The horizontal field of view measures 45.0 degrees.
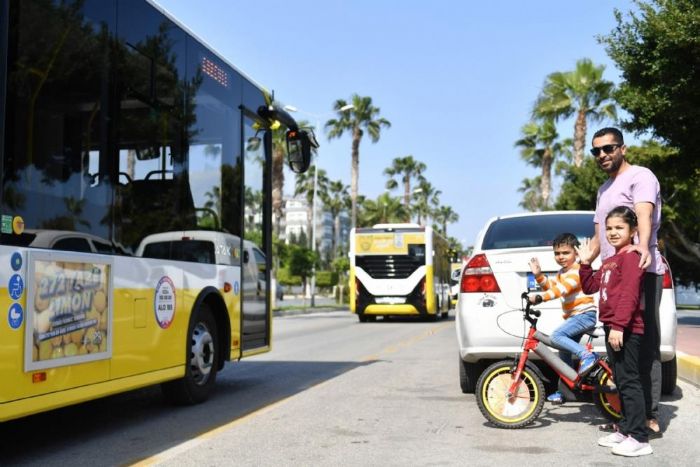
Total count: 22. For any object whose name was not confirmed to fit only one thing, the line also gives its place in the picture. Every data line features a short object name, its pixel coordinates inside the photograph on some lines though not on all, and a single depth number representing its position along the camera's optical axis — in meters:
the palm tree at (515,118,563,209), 48.34
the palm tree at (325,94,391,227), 52.19
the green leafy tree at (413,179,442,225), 90.29
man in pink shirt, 5.64
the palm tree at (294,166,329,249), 73.00
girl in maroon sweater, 5.43
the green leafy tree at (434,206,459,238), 118.86
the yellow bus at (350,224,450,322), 28.25
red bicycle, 6.42
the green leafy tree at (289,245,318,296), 43.75
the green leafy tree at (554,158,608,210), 40.41
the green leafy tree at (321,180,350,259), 90.25
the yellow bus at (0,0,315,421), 5.01
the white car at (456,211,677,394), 7.22
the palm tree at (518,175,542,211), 76.99
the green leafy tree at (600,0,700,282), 16.20
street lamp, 44.86
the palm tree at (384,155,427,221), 80.06
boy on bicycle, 6.49
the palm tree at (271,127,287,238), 47.81
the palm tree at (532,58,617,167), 35.97
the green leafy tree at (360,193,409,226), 73.44
